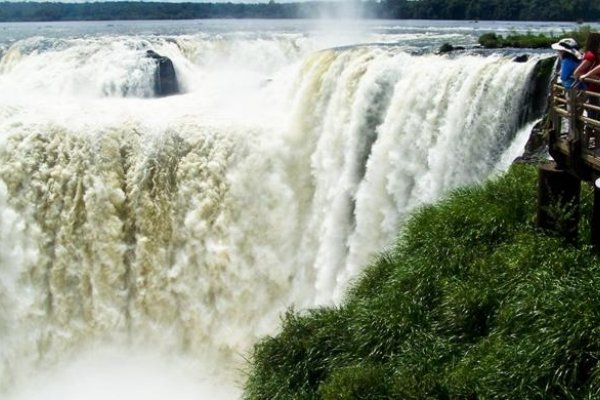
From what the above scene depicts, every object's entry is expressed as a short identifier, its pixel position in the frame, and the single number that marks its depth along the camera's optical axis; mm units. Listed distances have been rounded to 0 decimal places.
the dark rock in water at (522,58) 13552
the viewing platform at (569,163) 7723
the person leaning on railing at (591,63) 7840
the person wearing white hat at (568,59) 8219
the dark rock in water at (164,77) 23047
